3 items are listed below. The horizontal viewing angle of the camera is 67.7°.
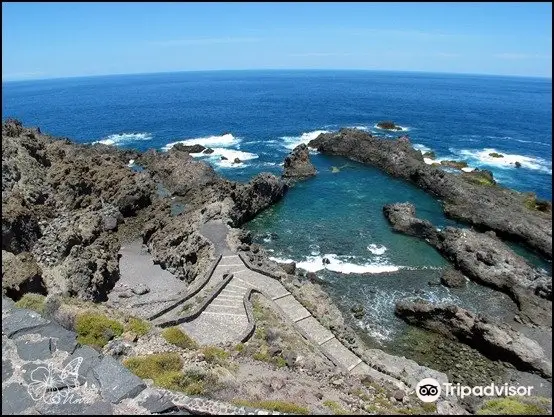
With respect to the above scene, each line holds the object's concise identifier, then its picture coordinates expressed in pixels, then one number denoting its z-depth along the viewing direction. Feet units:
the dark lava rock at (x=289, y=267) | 130.52
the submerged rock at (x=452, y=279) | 128.98
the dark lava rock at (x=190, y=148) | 266.12
